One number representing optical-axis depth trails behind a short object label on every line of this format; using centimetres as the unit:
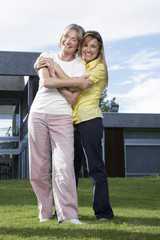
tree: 3591
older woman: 379
